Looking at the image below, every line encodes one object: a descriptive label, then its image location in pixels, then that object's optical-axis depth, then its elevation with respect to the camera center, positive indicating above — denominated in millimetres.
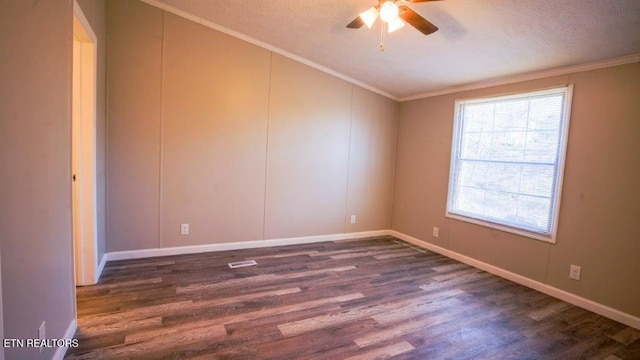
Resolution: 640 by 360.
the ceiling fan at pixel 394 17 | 2076 +1079
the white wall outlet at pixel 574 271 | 2963 -931
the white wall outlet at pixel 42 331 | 1552 -953
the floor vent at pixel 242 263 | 3466 -1224
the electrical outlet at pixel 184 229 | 3721 -904
